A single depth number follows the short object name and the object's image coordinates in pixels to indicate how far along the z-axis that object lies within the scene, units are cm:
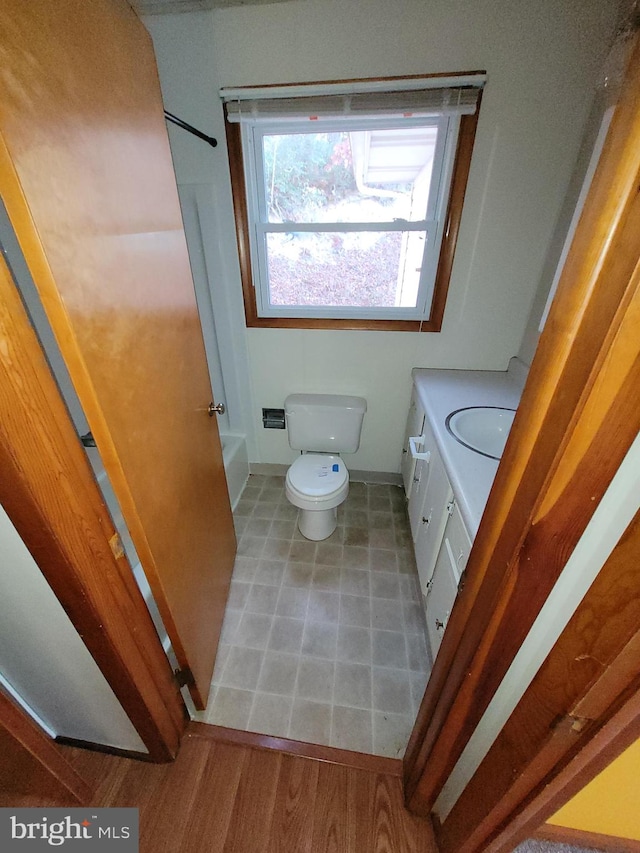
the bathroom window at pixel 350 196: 145
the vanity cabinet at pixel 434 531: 110
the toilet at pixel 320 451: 175
